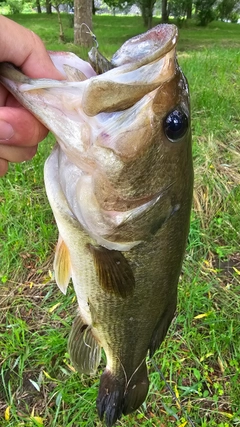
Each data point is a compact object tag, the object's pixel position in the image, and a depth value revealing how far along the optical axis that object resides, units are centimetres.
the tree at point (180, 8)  2197
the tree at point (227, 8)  2586
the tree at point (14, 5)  2805
